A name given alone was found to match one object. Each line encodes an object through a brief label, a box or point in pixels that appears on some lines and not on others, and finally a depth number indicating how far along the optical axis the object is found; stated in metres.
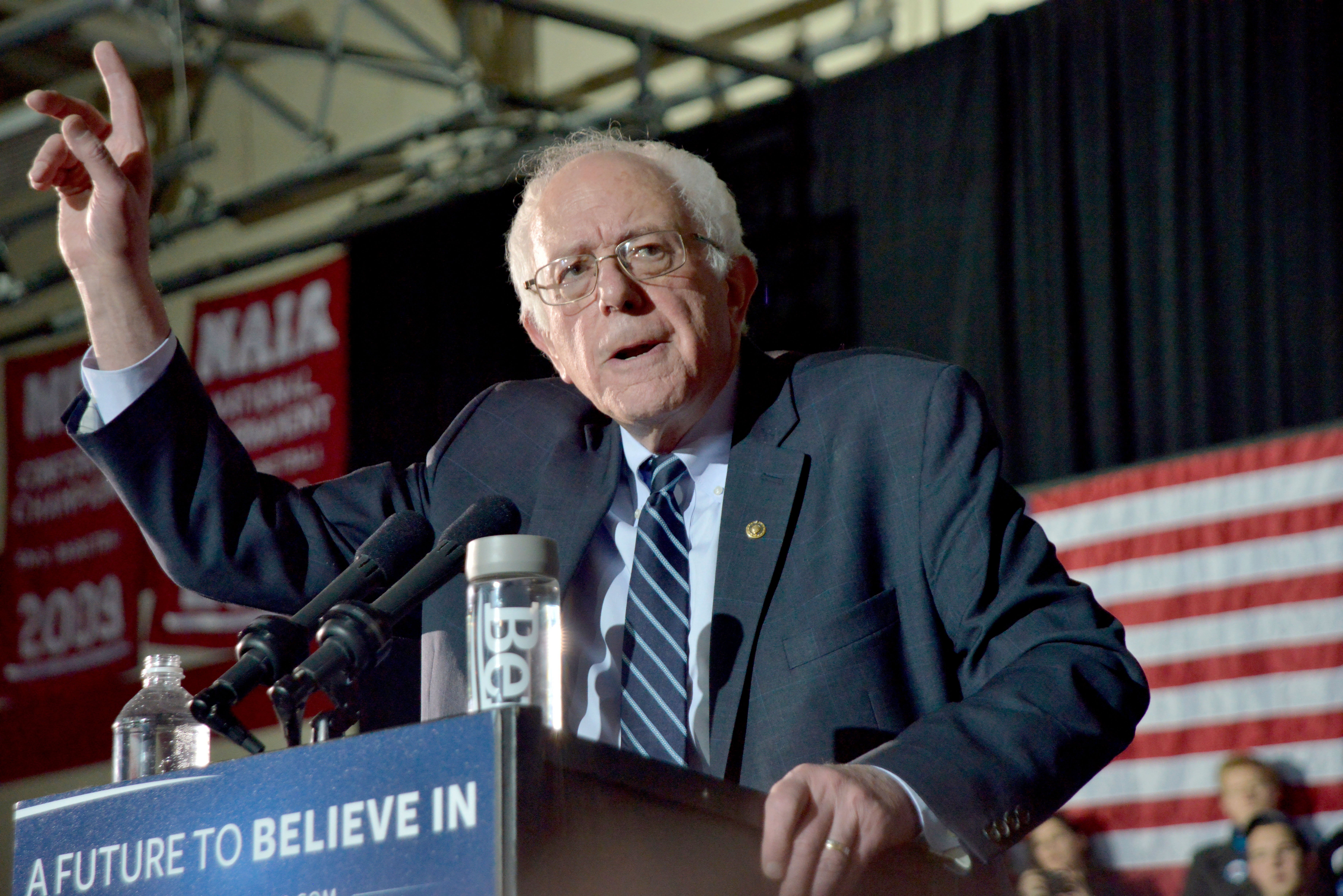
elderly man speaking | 2.60
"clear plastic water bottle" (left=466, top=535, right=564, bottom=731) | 2.01
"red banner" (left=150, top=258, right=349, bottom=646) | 13.07
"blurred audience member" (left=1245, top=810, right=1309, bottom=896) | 7.69
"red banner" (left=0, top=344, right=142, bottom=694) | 13.91
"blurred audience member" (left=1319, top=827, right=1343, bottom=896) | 7.62
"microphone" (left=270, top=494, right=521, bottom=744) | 2.15
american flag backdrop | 8.02
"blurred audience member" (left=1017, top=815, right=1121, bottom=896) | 8.66
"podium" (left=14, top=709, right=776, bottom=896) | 1.75
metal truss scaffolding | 11.23
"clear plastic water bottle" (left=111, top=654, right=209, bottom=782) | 3.06
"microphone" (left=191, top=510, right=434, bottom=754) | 2.20
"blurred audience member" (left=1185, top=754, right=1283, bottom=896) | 8.00
